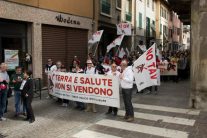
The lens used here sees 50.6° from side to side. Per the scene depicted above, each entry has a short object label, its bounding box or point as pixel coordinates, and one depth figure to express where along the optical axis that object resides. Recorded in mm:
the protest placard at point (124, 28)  13870
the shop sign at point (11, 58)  9278
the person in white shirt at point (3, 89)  6361
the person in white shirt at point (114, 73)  6752
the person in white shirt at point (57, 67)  8256
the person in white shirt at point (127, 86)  6220
